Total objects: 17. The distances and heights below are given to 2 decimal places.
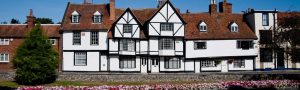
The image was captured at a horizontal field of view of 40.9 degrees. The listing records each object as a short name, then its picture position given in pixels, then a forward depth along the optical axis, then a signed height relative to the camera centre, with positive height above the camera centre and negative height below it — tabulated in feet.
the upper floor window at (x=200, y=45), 174.60 +2.16
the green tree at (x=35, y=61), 131.53 -3.73
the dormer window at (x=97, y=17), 169.07 +13.80
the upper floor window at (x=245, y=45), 177.03 +2.24
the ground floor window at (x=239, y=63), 177.78 -5.73
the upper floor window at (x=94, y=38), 166.61 +4.88
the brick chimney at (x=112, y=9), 171.12 +17.40
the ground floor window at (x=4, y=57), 172.76 -3.20
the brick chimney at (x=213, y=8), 186.70 +19.51
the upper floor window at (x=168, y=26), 169.07 +10.06
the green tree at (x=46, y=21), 348.38 +25.72
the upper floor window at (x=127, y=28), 164.76 +8.97
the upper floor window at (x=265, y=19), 181.68 +14.08
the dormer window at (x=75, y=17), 169.04 +13.80
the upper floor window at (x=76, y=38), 166.81 +4.88
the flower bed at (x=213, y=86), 103.30 -9.99
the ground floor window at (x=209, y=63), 176.45 -5.72
